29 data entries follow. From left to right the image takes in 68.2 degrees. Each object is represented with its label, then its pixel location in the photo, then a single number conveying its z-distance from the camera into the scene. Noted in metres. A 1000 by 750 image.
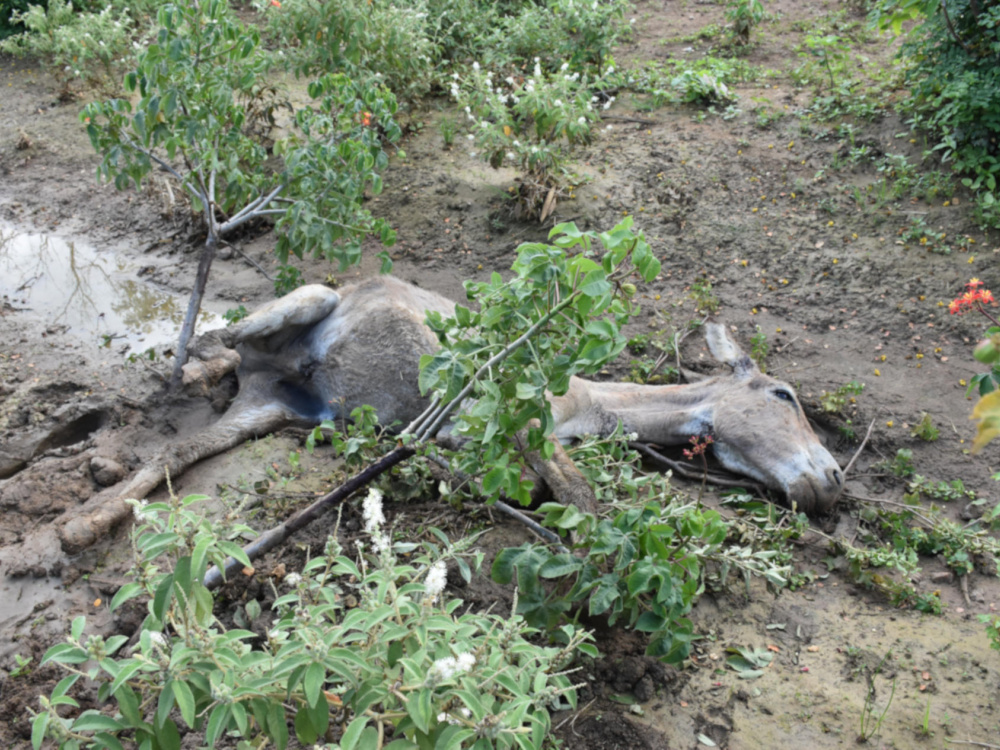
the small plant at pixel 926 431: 4.58
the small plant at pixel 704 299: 5.85
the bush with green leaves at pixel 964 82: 5.87
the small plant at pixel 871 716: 2.75
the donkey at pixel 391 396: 4.04
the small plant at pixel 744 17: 8.76
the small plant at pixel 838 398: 4.78
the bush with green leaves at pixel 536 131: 6.52
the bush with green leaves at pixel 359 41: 6.85
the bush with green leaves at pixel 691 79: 8.13
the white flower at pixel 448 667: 1.62
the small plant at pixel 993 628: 2.92
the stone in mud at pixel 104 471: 4.17
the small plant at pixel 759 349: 5.27
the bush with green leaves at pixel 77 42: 8.42
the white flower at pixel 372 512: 2.14
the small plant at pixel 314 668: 1.71
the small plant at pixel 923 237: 5.95
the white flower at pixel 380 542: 2.01
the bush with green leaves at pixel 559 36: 8.39
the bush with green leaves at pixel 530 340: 2.62
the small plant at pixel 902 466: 4.40
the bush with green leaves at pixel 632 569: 2.76
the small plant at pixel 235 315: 5.17
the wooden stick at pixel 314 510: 3.14
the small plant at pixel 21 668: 3.00
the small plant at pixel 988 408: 1.21
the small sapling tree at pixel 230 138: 4.09
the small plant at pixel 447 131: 7.97
